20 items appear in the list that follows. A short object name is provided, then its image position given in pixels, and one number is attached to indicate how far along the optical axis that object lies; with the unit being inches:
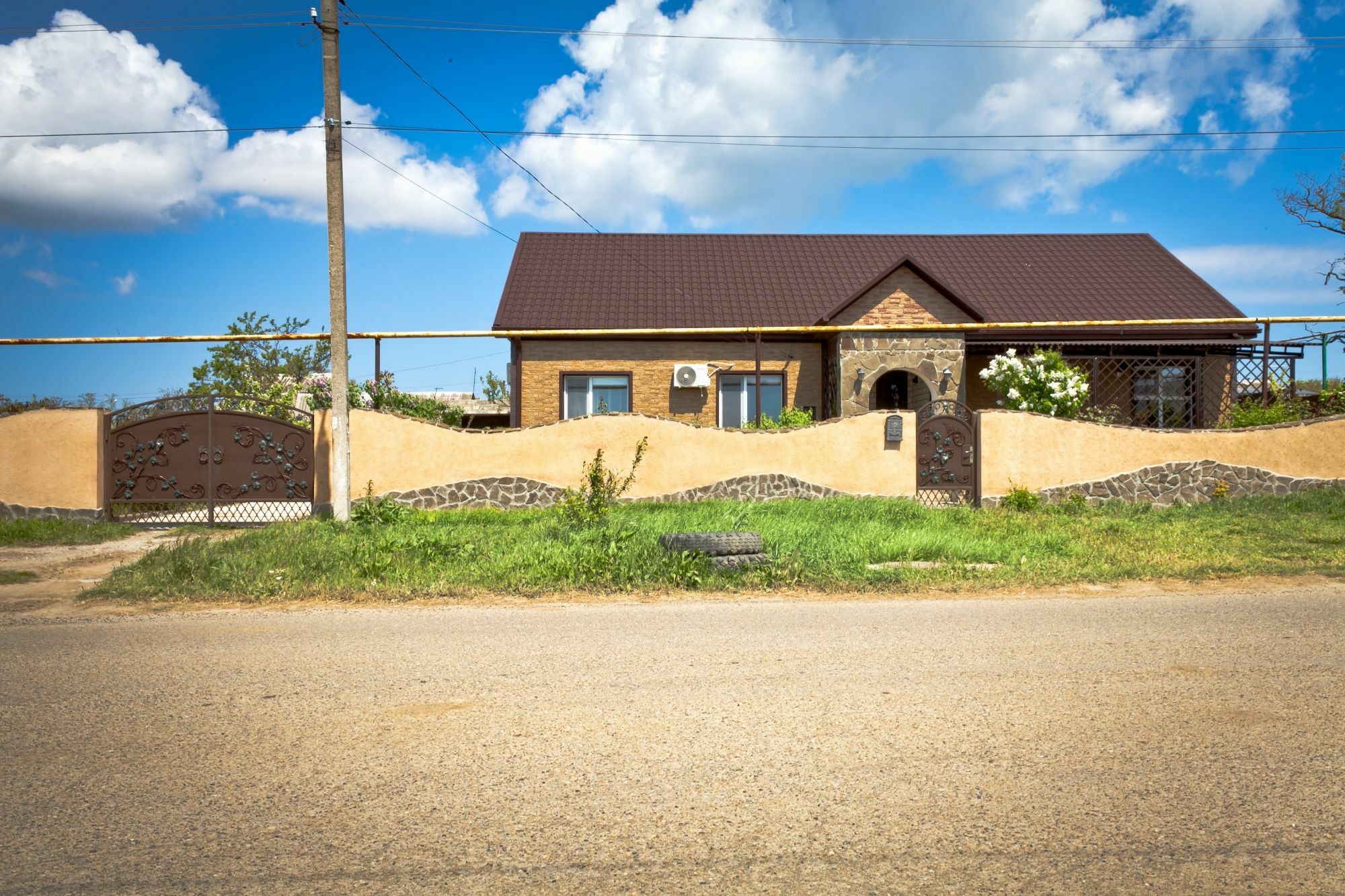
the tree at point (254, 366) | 1210.8
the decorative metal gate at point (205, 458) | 573.9
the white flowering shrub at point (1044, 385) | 682.2
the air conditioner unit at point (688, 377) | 824.9
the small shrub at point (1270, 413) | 656.4
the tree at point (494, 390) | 1578.5
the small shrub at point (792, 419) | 674.8
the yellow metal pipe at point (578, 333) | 605.3
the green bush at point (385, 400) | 631.8
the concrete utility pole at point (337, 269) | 525.0
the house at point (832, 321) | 782.5
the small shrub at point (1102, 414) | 682.8
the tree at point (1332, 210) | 893.8
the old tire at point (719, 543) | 365.1
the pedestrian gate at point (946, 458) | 607.2
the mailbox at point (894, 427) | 602.9
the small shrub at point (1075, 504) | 574.9
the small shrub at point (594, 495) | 505.4
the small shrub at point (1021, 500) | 581.9
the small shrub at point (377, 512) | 525.3
